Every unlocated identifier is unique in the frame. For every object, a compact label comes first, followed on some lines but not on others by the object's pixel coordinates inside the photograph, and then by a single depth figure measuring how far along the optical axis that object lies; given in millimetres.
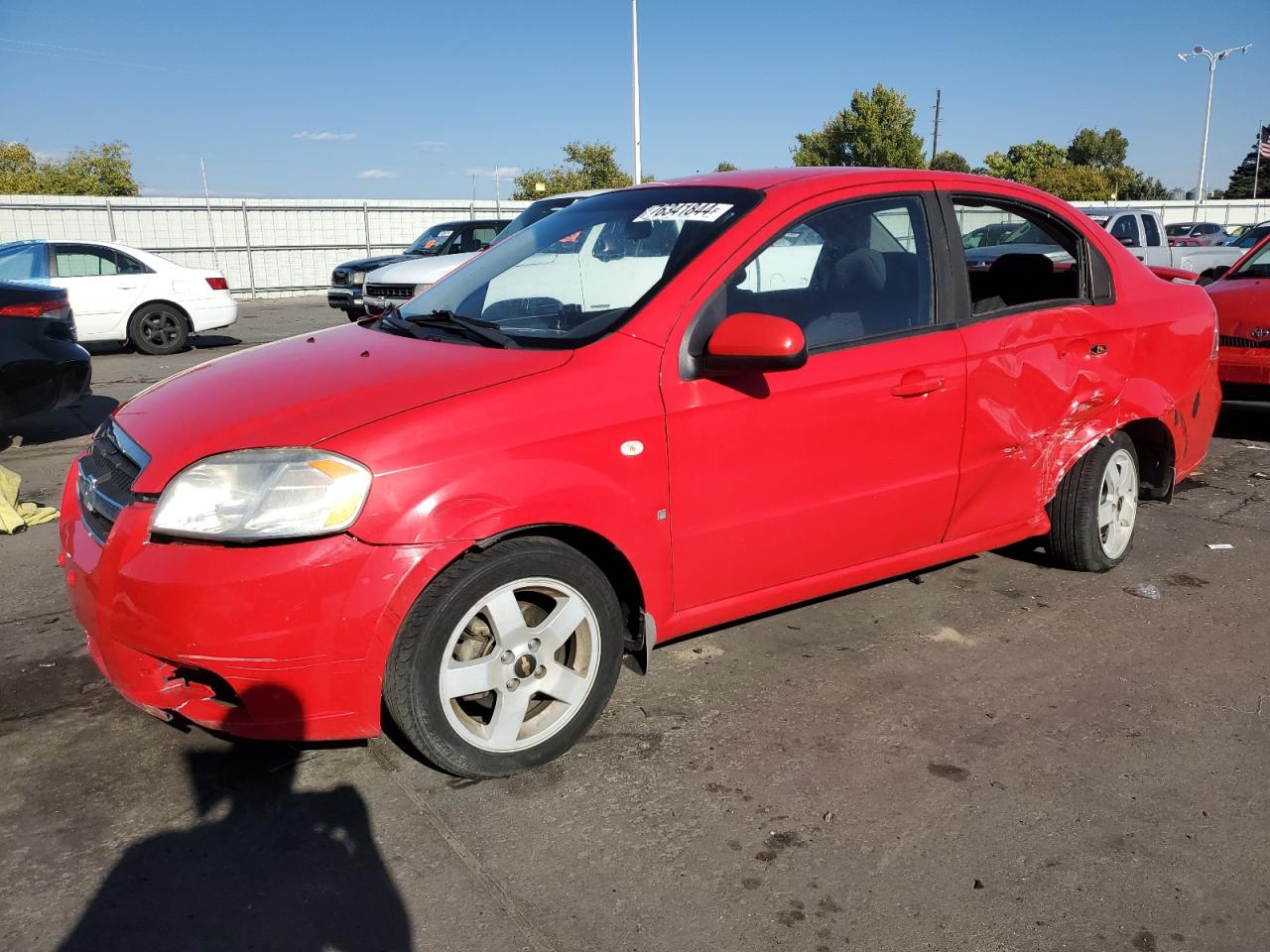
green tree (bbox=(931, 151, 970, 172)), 61531
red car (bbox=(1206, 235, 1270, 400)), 7184
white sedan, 12289
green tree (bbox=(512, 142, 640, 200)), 51031
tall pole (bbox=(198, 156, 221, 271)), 22922
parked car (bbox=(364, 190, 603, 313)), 13250
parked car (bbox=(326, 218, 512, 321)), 15203
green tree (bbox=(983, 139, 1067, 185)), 54062
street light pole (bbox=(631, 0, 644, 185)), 27219
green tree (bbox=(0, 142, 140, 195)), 47625
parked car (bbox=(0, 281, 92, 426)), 6910
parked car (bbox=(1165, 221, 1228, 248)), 23986
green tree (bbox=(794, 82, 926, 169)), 50438
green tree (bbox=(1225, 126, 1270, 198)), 81875
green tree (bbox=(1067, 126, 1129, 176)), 69500
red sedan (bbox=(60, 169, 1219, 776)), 2590
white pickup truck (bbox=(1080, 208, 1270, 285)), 14078
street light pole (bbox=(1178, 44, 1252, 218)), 47031
